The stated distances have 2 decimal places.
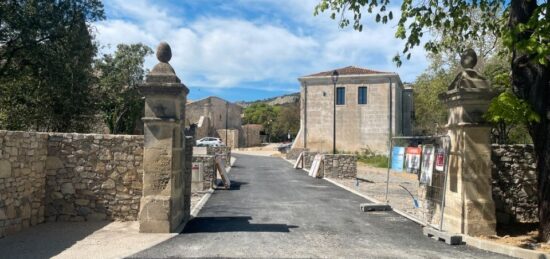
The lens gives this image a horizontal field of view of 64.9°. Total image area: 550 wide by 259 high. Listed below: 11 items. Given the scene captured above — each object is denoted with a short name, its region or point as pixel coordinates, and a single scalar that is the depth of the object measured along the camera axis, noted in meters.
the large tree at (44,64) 15.81
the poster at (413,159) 9.56
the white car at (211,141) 46.88
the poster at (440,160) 8.53
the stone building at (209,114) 59.28
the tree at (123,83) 27.17
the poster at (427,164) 8.88
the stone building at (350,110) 40.31
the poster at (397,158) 10.20
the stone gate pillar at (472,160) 8.02
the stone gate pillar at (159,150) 8.05
